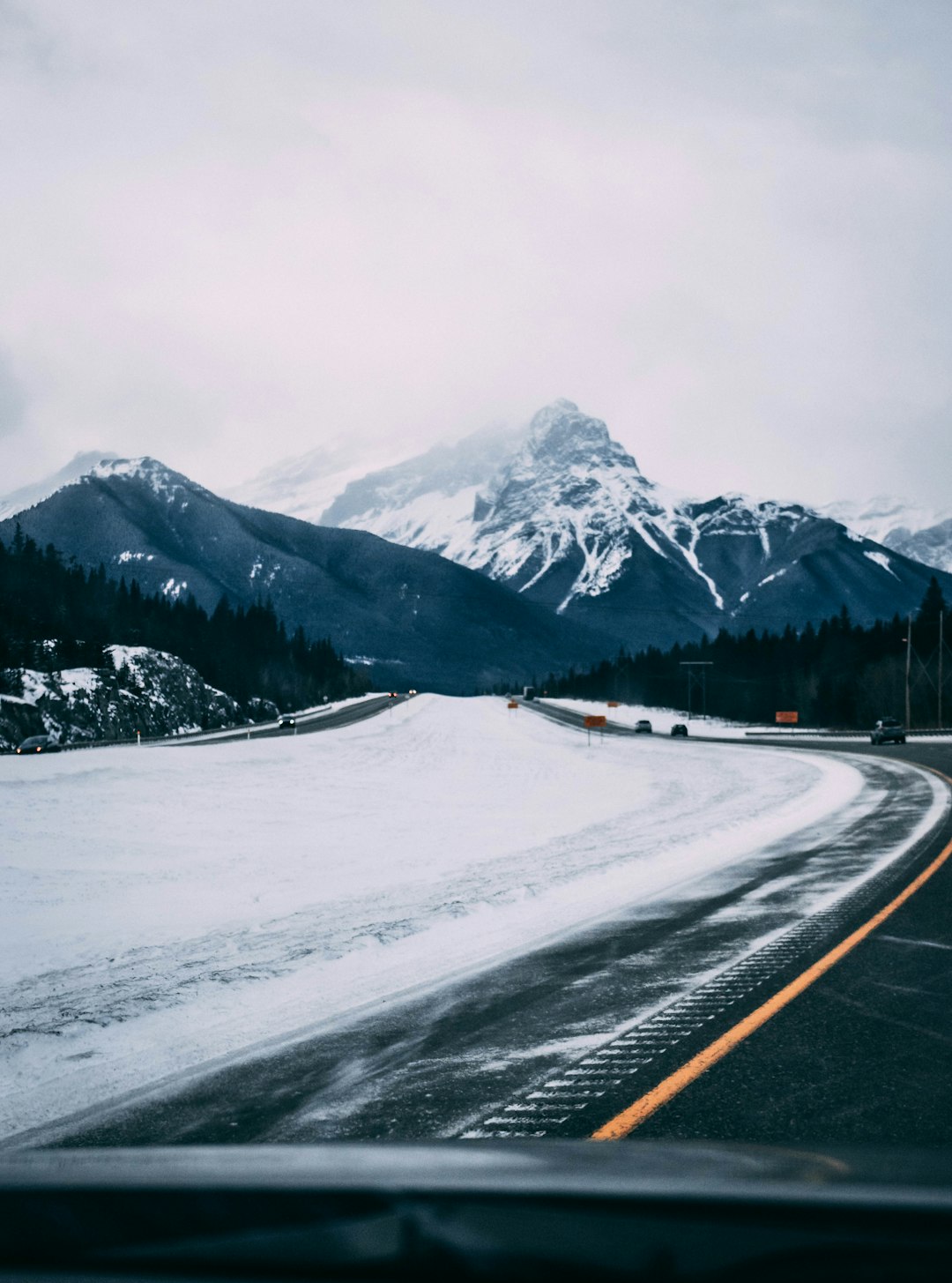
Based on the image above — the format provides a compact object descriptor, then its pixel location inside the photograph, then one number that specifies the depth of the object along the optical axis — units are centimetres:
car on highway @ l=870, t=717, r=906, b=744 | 5712
